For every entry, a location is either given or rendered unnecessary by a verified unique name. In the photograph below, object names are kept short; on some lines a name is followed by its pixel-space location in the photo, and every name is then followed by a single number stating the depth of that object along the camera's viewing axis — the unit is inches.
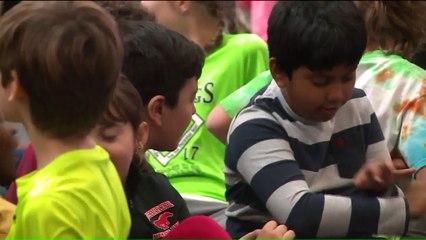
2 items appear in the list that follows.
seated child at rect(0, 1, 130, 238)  151.0
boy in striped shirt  166.1
